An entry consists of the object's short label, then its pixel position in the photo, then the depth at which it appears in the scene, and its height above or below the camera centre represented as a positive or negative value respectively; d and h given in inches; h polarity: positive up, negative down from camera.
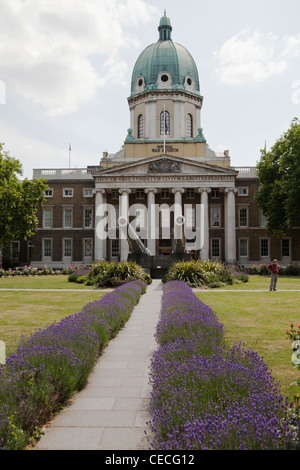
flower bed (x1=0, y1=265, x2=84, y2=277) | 1612.2 -110.4
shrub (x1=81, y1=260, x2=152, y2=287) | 979.3 -76.0
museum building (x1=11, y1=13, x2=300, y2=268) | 2054.6 +264.6
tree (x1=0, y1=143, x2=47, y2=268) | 1476.4 +167.7
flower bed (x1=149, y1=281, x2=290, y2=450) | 127.0 -60.6
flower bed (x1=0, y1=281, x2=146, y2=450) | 157.5 -62.6
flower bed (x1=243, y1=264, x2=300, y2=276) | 1542.8 -104.3
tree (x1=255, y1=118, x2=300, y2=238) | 1656.0 +261.3
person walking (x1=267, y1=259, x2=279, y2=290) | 872.4 -62.8
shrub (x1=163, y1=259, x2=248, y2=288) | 986.7 -79.2
